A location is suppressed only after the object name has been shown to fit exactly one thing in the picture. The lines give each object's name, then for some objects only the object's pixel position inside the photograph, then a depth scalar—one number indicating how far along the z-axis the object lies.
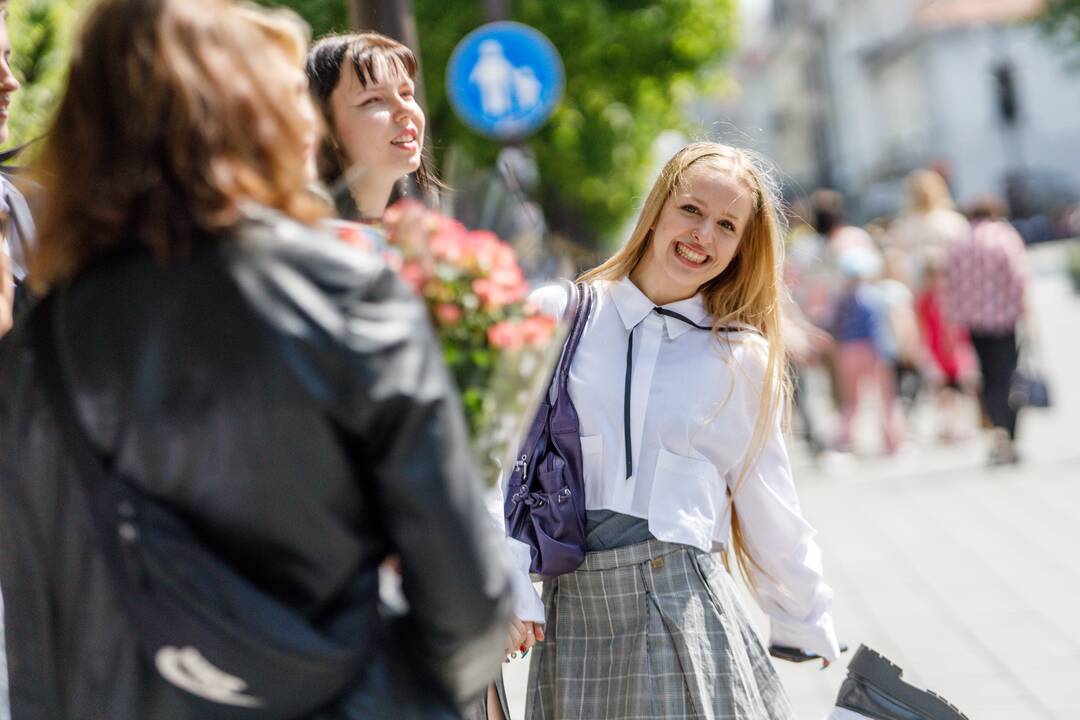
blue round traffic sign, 18.70
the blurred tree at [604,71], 32.85
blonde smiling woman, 5.48
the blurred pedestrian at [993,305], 17.99
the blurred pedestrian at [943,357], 20.65
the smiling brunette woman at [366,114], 5.22
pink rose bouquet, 3.44
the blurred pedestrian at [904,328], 20.84
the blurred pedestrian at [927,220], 20.10
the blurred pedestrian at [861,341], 19.88
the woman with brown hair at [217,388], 2.99
